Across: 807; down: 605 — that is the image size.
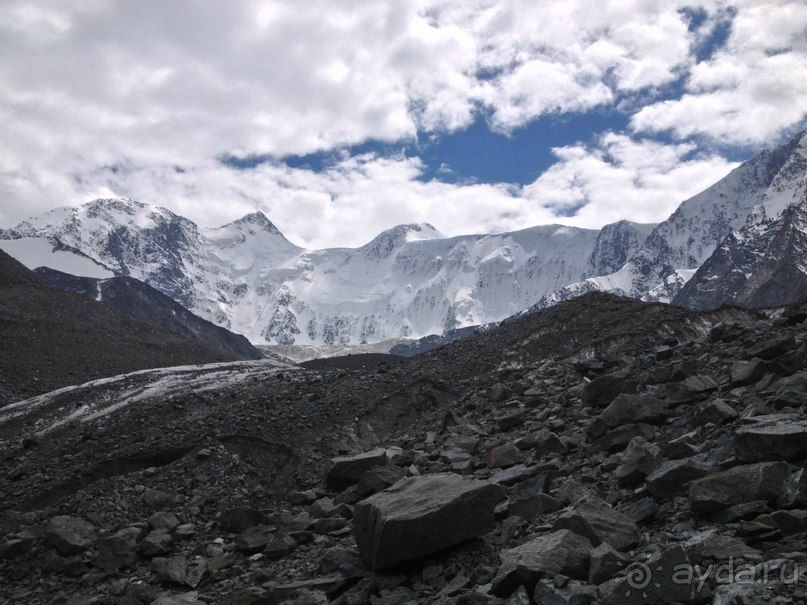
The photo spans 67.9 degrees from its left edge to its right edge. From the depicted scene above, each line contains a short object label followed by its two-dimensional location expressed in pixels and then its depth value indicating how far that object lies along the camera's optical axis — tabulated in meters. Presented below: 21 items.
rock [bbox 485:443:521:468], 11.34
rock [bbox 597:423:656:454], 10.32
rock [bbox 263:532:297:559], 9.70
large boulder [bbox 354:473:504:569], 7.63
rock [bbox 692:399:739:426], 9.58
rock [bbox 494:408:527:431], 14.26
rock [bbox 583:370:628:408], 13.64
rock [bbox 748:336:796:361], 11.87
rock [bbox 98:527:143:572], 10.24
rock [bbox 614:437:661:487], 8.48
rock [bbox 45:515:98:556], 10.76
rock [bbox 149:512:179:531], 11.31
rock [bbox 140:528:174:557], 10.44
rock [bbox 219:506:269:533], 11.22
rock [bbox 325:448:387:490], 12.43
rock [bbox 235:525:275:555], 10.12
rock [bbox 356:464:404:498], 11.31
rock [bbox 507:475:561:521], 8.55
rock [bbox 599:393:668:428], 10.94
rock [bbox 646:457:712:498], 7.57
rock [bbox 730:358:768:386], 11.21
